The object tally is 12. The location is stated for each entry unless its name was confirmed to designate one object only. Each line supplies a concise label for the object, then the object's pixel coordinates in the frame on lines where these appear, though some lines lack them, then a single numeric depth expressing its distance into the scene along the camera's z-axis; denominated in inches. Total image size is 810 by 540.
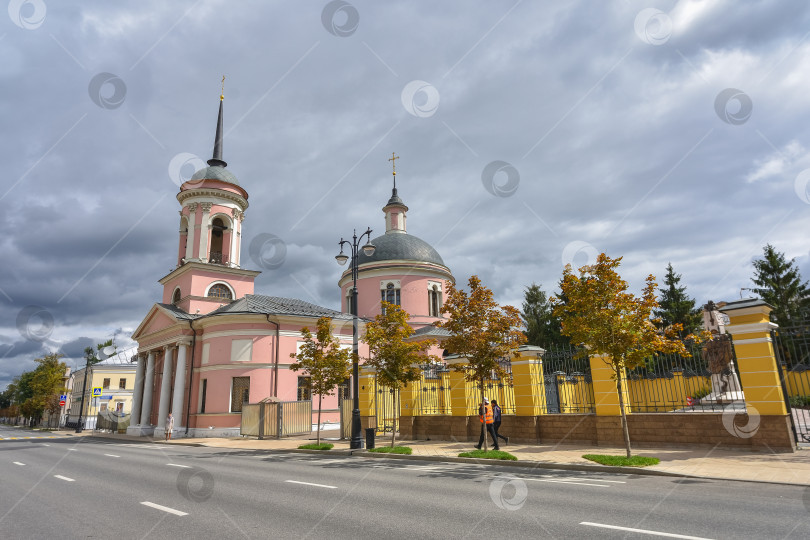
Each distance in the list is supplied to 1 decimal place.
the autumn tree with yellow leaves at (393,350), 686.5
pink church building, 1182.3
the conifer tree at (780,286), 1561.3
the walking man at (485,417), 598.0
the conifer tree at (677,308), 1722.4
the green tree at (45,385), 2272.4
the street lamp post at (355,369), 694.1
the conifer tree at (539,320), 2070.6
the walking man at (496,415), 636.6
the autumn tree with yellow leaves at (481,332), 606.9
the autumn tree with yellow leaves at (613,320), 481.7
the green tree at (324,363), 788.0
